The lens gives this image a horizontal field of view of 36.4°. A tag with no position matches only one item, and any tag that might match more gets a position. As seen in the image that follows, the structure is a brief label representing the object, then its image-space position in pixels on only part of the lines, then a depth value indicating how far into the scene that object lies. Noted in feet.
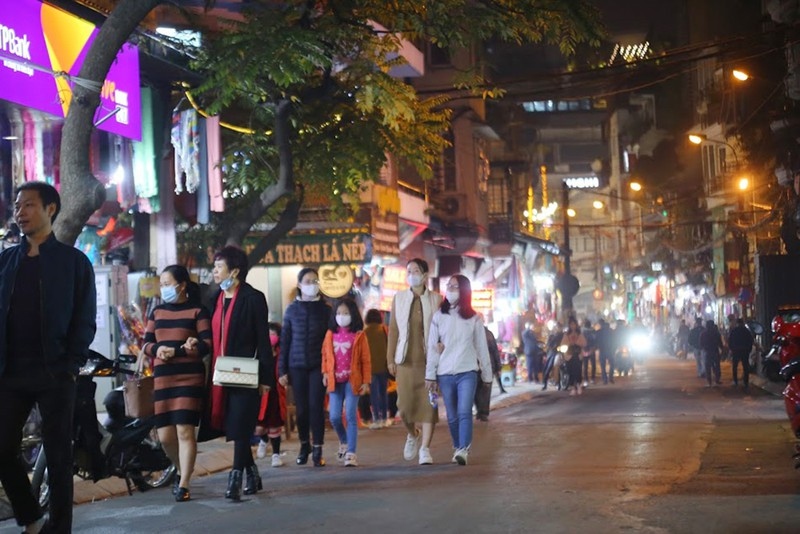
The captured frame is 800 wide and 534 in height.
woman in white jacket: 41.83
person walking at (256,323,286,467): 40.81
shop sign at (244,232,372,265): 81.61
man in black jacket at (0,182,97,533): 22.54
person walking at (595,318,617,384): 128.94
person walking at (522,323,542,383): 132.77
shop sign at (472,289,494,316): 118.52
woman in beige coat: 43.01
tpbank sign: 39.93
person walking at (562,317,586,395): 105.40
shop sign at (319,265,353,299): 81.30
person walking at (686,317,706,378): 130.12
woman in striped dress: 33.78
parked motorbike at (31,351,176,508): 32.04
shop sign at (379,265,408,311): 98.78
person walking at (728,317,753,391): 105.50
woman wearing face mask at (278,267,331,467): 43.86
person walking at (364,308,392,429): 66.85
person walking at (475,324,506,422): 69.10
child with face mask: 44.37
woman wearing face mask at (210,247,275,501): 33.78
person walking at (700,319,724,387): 110.73
